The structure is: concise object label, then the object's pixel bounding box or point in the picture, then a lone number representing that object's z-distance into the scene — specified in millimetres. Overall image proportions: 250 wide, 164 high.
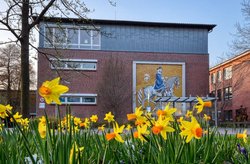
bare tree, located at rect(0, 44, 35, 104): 43109
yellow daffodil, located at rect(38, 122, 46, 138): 2569
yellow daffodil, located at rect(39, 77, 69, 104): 1590
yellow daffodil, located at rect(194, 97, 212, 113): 2371
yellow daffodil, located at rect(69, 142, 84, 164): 1544
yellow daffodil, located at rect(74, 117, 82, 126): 4064
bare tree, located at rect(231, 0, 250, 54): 25703
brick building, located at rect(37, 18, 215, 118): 39844
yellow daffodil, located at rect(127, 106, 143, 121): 2520
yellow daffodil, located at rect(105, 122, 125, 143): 2103
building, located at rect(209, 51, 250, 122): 43406
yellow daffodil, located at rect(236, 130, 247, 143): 3281
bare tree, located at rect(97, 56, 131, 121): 39269
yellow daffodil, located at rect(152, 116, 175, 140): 2145
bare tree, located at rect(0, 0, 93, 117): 10062
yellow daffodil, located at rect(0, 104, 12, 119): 1902
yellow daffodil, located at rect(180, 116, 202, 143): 1962
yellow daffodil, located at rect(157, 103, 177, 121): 2414
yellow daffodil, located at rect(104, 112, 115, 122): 3538
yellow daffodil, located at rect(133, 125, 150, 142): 2504
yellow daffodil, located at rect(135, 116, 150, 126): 2671
